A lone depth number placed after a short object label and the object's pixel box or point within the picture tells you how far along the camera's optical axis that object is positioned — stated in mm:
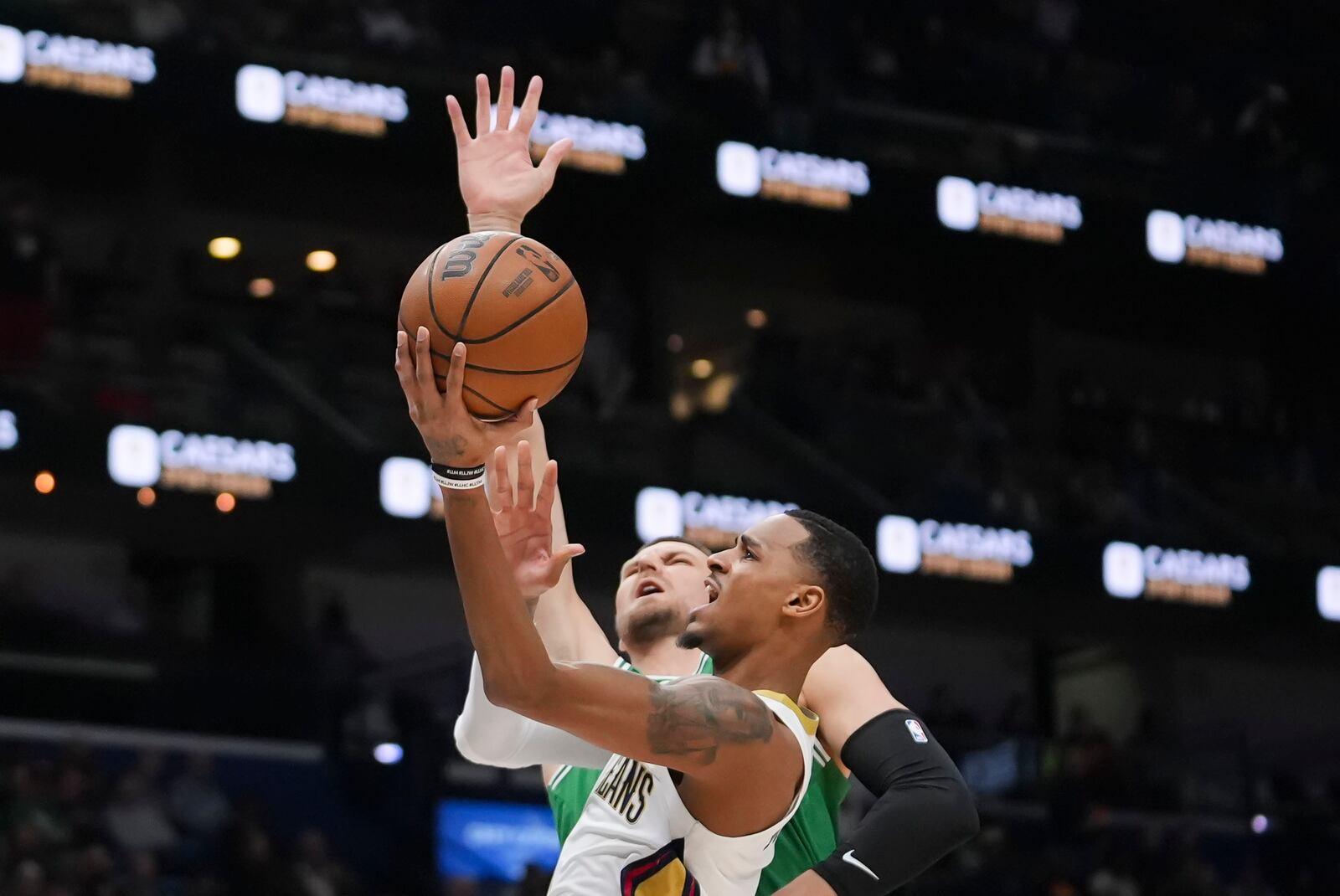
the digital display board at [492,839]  13258
